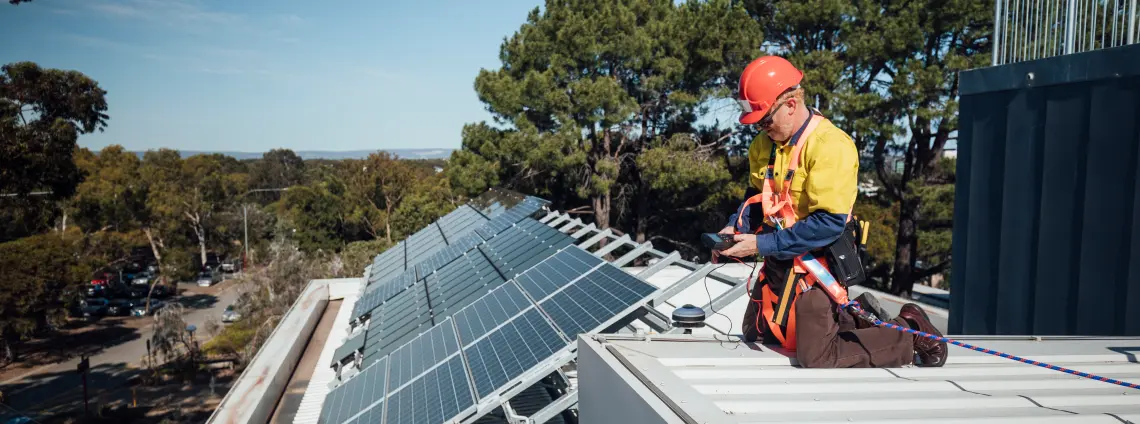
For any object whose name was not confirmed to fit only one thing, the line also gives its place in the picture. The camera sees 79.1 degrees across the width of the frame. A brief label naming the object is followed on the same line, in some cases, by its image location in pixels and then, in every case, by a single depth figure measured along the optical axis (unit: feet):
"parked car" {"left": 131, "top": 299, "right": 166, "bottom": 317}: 147.02
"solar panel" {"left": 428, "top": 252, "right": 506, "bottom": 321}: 27.30
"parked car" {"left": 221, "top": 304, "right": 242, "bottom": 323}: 132.36
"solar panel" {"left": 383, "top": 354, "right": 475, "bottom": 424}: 16.75
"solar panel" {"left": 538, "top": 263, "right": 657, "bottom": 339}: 17.56
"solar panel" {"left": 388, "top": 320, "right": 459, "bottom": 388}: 20.75
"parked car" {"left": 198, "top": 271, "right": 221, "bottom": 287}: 182.70
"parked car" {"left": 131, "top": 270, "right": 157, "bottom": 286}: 175.42
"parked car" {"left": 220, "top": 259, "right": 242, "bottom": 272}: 200.13
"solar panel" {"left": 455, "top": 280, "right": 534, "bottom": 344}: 21.88
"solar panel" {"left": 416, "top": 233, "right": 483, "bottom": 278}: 37.63
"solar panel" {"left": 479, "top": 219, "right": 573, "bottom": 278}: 28.71
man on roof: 11.11
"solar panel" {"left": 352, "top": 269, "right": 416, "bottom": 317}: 35.14
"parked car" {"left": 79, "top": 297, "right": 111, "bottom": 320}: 143.54
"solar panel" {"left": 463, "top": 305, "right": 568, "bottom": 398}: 17.04
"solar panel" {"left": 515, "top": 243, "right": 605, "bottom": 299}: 22.70
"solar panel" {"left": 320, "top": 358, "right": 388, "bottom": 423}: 19.95
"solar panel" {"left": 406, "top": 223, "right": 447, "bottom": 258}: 45.07
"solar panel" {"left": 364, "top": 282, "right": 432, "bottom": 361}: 25.94
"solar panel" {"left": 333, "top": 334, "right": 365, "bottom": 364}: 28.22
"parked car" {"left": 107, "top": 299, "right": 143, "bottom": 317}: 146.82
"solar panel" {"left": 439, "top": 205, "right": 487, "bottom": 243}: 47.03
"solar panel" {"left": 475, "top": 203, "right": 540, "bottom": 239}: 40.53
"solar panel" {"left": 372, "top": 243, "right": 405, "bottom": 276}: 45.01
